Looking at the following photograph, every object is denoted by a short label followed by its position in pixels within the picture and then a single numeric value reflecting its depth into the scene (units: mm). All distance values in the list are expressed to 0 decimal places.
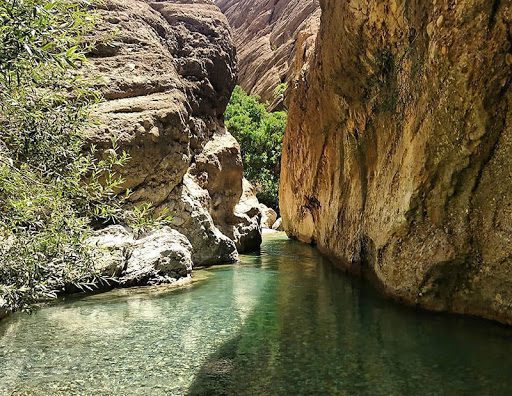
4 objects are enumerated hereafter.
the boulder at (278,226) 35244
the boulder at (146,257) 10969
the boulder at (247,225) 18973
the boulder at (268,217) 36438
